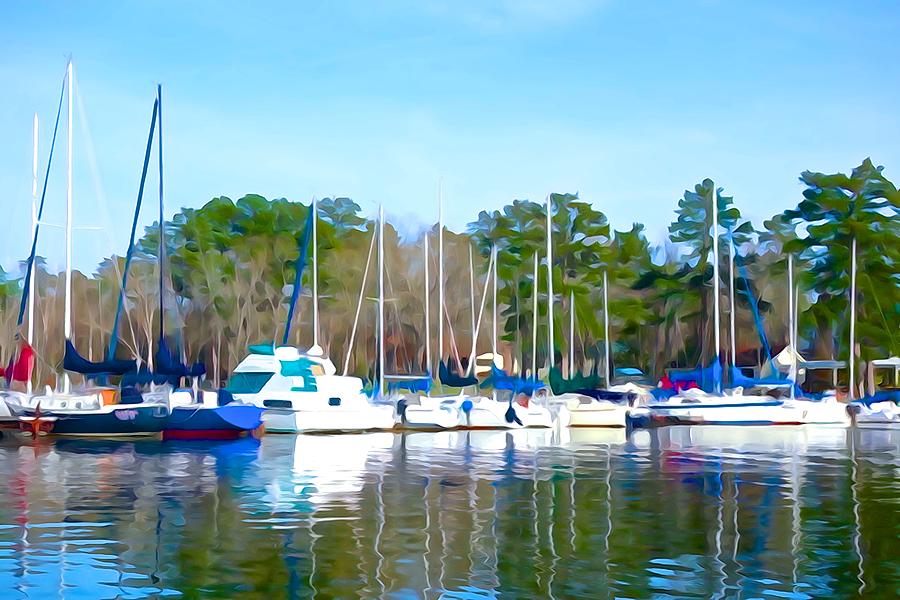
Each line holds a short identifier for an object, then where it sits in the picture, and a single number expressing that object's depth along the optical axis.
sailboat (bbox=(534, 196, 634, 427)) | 66.19
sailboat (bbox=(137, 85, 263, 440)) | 50.06
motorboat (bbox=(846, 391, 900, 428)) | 69.69
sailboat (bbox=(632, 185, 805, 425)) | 64.06
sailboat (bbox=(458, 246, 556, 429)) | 61.16
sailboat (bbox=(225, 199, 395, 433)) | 55.38
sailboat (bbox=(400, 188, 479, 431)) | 60.03
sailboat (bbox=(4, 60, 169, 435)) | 48.75
